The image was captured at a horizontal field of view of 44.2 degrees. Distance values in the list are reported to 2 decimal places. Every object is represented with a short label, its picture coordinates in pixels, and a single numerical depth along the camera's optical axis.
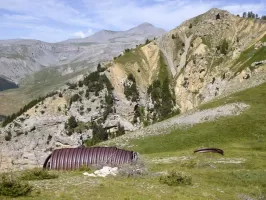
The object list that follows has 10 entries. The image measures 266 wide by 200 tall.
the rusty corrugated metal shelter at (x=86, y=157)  39.47
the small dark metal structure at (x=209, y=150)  44.03
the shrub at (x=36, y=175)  28.95
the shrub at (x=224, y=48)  130.00
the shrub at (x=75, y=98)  138.75
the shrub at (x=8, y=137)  133.25
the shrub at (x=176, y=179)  27.40
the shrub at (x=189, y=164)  36.65
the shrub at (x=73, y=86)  147.52
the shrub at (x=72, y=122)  132.18
